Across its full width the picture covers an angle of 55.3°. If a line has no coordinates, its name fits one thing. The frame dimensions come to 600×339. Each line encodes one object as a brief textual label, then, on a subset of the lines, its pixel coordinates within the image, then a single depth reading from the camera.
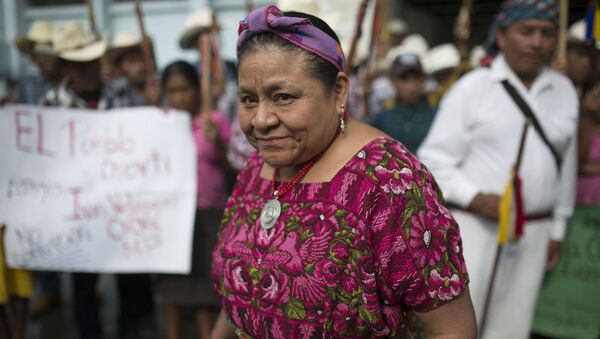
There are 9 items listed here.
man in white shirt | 2.68
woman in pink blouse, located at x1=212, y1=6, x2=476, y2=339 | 1.40
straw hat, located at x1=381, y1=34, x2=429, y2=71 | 6.62
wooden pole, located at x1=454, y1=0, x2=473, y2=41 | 4.73
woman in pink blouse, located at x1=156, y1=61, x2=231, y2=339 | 3.40
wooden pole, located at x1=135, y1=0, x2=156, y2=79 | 3.44
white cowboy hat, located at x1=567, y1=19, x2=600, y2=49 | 4.56
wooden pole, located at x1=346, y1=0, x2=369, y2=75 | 2.48
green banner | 3.43
